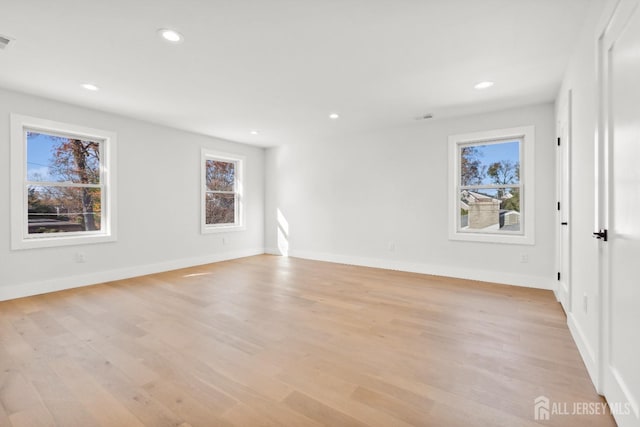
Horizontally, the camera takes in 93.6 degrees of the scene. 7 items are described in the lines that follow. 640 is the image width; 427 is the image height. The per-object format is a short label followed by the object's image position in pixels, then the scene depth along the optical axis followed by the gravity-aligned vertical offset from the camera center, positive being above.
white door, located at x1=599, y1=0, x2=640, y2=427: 1.30 -0.02
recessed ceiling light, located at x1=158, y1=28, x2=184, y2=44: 2.32 +1.40
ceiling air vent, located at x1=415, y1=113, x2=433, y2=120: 4.46 +1.42
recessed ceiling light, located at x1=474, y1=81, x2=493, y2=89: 3.32 +1.40
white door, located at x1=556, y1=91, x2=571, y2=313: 2.79 +0.08
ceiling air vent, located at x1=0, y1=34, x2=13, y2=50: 2.40 +1.39
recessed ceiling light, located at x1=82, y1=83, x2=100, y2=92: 3.33 +1.42
